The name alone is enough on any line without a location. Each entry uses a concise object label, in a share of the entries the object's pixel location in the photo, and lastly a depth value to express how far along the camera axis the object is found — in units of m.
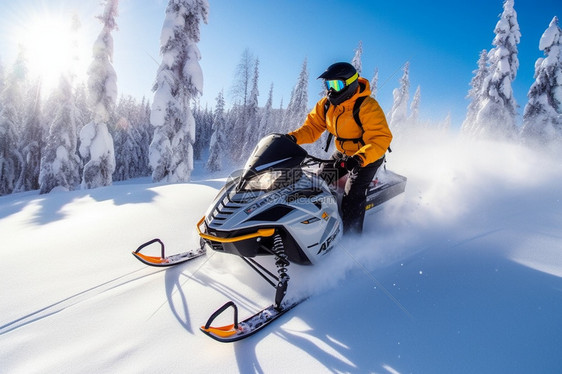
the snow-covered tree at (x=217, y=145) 41.44
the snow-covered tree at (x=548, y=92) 17.99
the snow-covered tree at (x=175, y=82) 14.48
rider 3.29
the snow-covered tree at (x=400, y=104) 36.94
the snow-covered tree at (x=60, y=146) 20.14
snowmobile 2.54
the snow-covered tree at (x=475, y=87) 30.45
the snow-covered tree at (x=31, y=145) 26.39
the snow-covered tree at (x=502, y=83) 19.20
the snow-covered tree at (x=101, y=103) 16.98
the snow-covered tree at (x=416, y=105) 46.59
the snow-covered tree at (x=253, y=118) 40.84
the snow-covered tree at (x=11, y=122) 25.00
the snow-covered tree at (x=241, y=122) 39.75
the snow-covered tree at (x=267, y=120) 44.69
